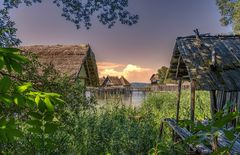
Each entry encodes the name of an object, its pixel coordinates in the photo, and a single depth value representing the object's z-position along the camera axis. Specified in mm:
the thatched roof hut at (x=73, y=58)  10276
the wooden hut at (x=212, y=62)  4695
